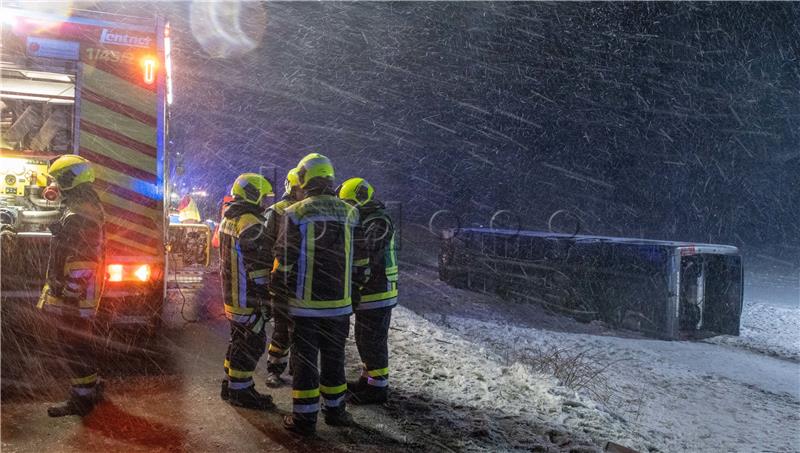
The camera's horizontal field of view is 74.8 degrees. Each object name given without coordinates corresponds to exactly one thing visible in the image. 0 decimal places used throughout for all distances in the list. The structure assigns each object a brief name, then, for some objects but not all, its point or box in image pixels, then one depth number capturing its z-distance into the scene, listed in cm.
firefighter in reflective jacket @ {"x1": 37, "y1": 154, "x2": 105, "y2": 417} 370
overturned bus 948
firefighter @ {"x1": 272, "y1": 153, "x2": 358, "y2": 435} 357
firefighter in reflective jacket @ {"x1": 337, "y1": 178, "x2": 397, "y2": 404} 430
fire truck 514
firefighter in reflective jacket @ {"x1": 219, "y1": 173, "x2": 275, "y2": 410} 407
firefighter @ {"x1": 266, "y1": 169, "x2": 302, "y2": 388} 432
